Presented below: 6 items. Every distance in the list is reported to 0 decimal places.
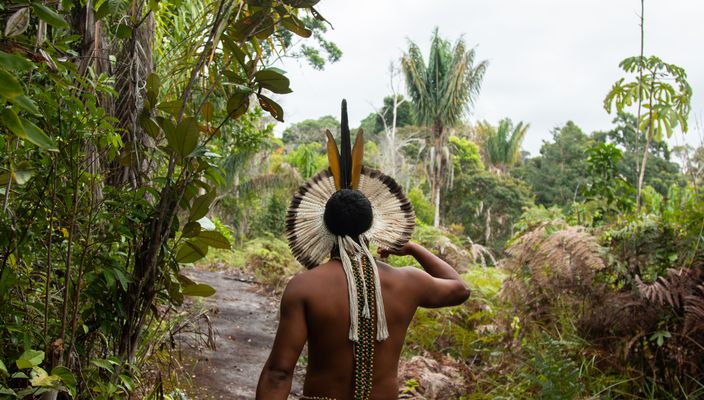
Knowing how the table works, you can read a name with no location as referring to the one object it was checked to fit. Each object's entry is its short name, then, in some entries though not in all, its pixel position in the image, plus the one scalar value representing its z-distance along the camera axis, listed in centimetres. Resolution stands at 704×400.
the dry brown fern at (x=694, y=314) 359
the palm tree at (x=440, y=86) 2470
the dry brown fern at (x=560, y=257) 442
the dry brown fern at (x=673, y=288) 378
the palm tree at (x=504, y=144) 3678
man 217
